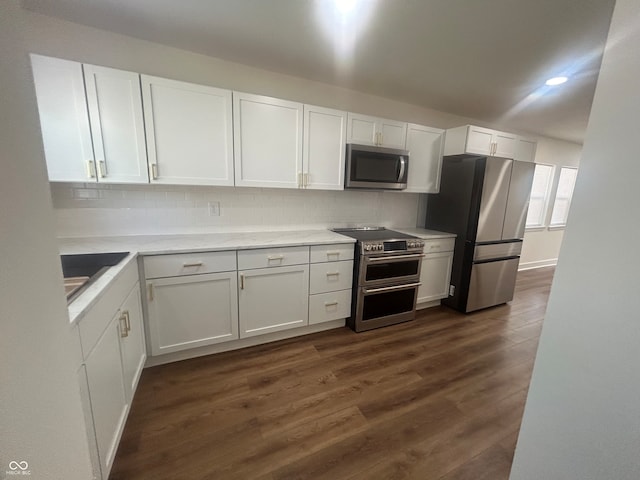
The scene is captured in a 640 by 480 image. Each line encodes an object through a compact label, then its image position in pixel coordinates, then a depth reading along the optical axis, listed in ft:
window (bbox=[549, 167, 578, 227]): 16.22
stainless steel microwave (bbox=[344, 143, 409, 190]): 8.48
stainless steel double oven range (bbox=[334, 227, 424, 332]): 8.25
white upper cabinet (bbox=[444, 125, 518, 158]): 9.61
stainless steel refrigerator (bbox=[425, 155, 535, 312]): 9.34
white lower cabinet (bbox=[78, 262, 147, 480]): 3.32
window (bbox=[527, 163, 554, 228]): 15.32
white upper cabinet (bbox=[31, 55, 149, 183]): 5.44
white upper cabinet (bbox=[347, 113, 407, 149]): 8.48
